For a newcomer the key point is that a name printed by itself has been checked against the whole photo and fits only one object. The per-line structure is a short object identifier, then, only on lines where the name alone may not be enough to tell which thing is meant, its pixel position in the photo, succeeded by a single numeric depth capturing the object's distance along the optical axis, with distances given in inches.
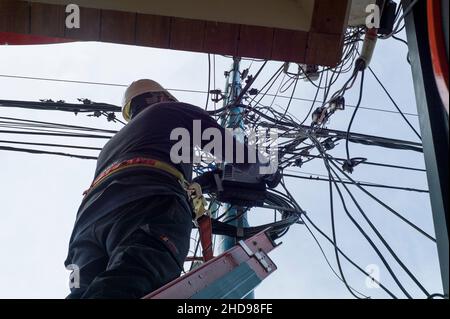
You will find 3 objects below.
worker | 76.7
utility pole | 145.6
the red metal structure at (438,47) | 39.8
